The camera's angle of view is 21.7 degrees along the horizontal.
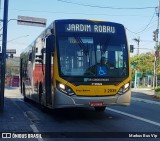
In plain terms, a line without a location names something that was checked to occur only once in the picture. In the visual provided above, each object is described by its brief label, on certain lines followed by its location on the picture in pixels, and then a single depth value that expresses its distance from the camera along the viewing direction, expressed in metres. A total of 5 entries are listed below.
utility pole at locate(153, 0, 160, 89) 42.62
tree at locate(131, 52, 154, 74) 80.59
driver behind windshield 13.87
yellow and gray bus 13.65
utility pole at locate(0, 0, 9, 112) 17.07
